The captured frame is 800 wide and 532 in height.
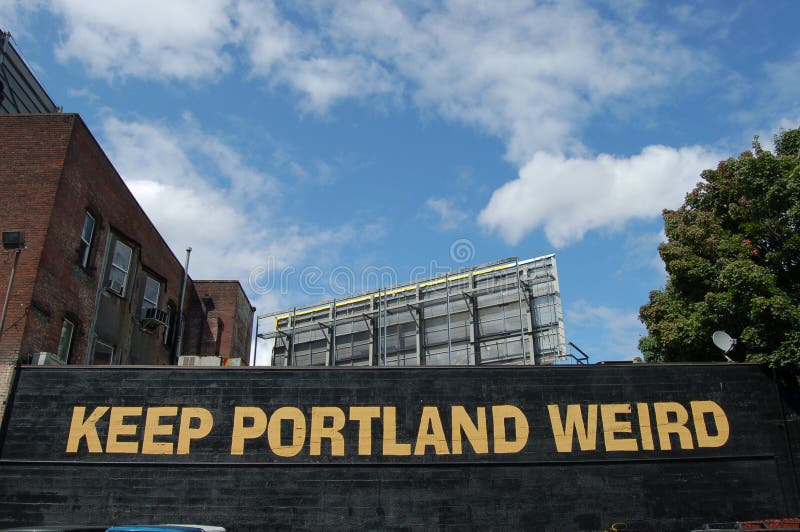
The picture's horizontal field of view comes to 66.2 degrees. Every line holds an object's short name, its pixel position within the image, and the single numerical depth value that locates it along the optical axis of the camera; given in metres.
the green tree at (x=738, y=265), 14.71
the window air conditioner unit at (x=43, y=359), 14.05
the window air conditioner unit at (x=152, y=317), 20.33
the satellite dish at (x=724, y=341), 14.54
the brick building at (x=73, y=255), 14.62
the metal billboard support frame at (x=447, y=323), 23.27
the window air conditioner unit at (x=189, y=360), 16.22
